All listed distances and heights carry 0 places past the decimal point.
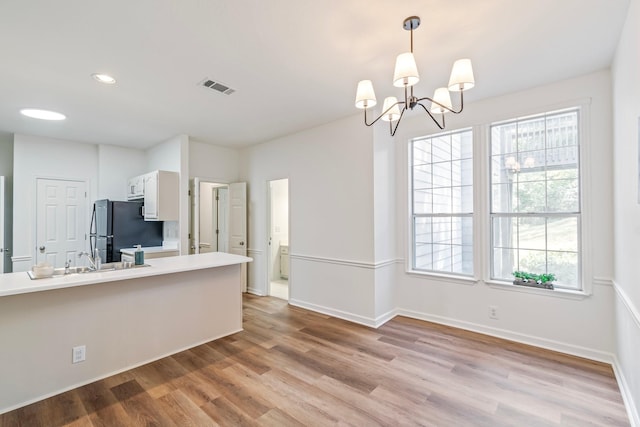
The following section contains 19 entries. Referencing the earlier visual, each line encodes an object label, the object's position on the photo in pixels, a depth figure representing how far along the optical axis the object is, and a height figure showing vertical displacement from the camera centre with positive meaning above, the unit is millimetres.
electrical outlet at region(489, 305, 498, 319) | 3396 -1121
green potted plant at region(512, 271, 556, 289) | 3107 -703
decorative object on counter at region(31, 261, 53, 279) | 2363 -442
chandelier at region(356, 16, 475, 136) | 1849 +885
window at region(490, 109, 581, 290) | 3043 +183
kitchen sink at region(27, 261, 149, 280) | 2557 -499
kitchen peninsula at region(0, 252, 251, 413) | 2186 -931
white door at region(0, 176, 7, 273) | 4457 -174
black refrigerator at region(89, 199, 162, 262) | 4625 -227
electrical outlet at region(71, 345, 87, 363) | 2422 -1138
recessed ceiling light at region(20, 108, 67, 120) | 3658 +1281
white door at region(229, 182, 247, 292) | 5395 -99
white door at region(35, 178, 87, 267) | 4816 -79
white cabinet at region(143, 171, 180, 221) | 4480 +286
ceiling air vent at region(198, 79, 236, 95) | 2963 +1322
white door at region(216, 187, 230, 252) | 5613 -64
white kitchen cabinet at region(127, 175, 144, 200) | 4957 +472
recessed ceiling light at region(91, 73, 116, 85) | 2779 +1306
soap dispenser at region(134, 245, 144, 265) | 3021 -428
